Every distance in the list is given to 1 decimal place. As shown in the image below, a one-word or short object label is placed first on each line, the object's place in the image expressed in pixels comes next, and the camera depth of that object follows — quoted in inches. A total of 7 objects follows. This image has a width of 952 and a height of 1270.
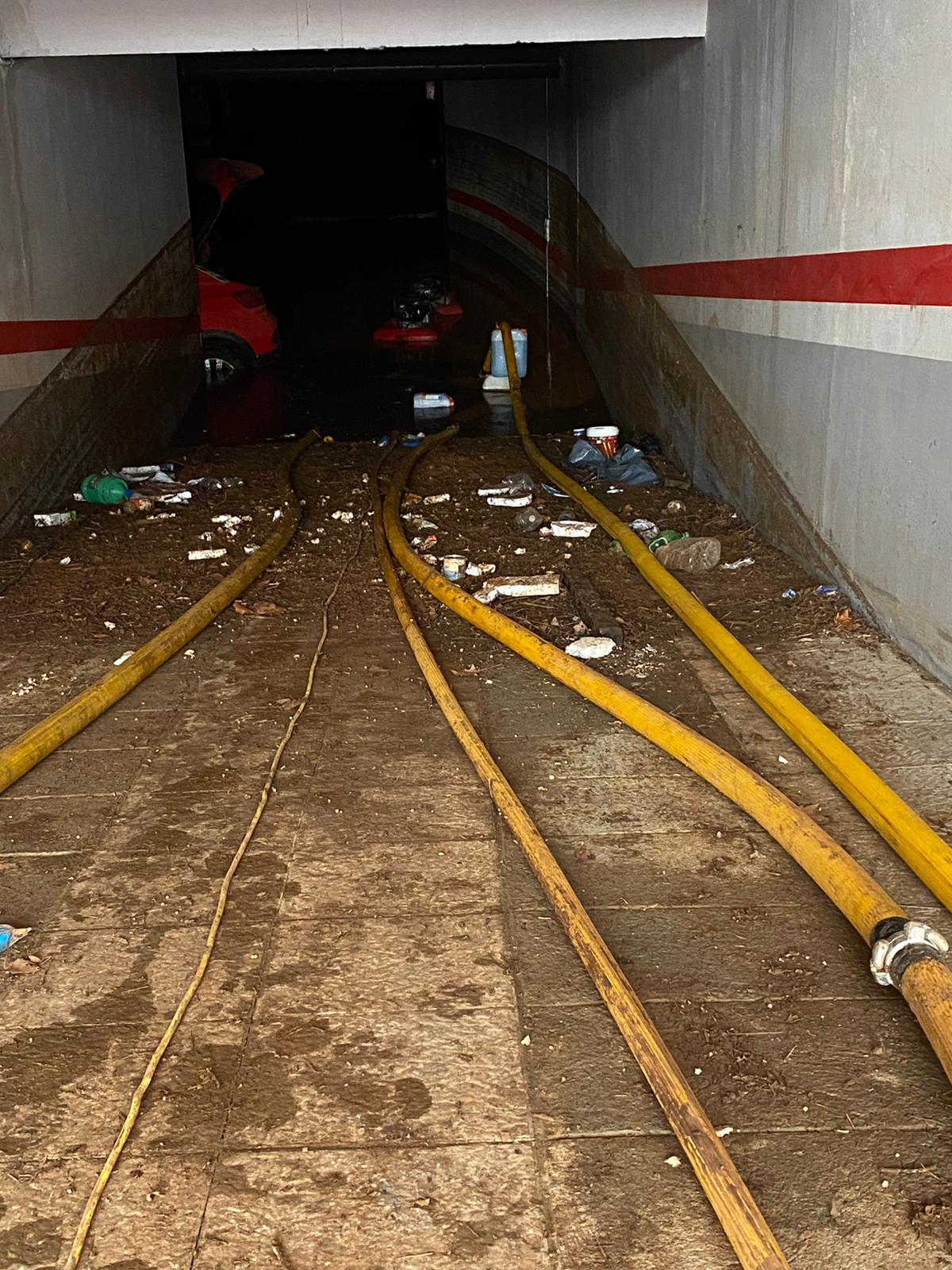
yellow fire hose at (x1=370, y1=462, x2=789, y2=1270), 81.0
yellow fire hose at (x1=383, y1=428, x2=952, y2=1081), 101.9
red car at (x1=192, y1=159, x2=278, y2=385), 517.7
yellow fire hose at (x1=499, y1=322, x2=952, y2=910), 125.6
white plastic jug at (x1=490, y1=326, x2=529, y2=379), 475.5
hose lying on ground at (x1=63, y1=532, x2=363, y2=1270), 85.6
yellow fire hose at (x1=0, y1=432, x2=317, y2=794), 159.8
